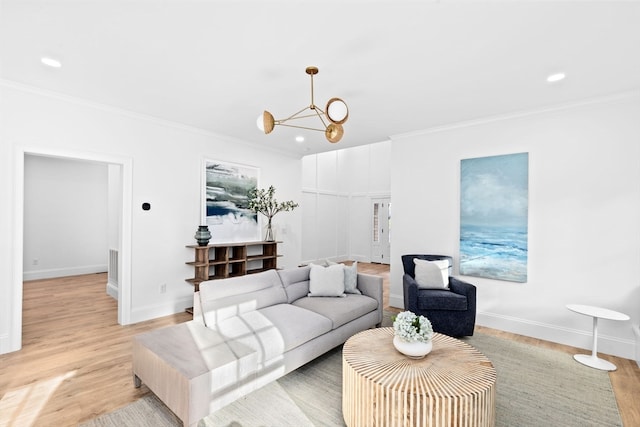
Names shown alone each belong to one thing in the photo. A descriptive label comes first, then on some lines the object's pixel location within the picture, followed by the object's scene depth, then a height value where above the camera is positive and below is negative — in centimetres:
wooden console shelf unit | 444 -74
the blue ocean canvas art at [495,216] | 379 +0
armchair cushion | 348 -99
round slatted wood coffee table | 167 -100
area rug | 209 -142
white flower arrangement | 208 -78
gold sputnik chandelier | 232 +76
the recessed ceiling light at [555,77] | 284 +132
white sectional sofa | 200 -100
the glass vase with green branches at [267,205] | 529 +16
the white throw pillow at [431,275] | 385 -76
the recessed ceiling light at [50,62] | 264 +131
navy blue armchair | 349 -107
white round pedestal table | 292 -115
